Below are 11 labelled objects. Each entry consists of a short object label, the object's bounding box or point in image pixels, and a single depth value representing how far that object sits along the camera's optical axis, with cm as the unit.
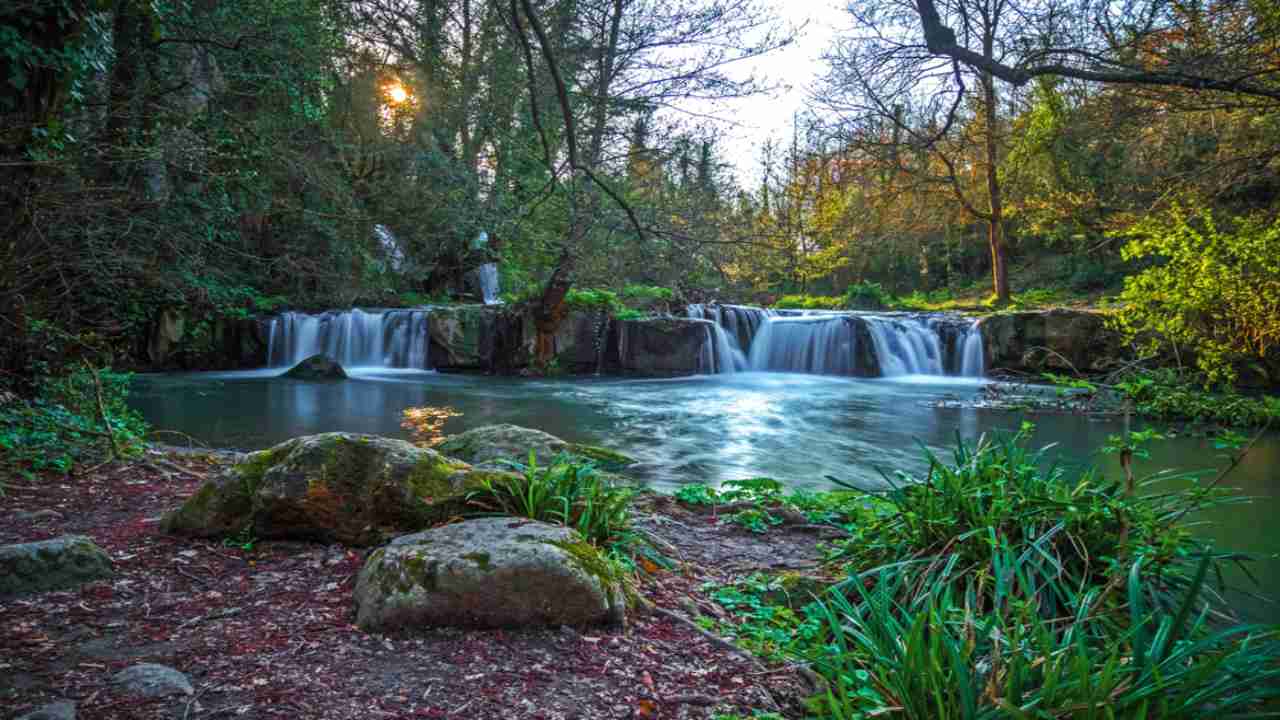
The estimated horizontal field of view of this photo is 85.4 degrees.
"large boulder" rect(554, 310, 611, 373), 1861
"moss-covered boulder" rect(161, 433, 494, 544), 362
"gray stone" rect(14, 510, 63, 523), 412
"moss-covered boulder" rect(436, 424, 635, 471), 576
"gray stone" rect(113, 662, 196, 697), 223
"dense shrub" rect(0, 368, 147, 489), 527
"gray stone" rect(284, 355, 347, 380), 1683
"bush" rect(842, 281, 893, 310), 2954
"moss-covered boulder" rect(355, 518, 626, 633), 279
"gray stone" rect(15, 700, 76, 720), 199
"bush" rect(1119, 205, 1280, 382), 892
